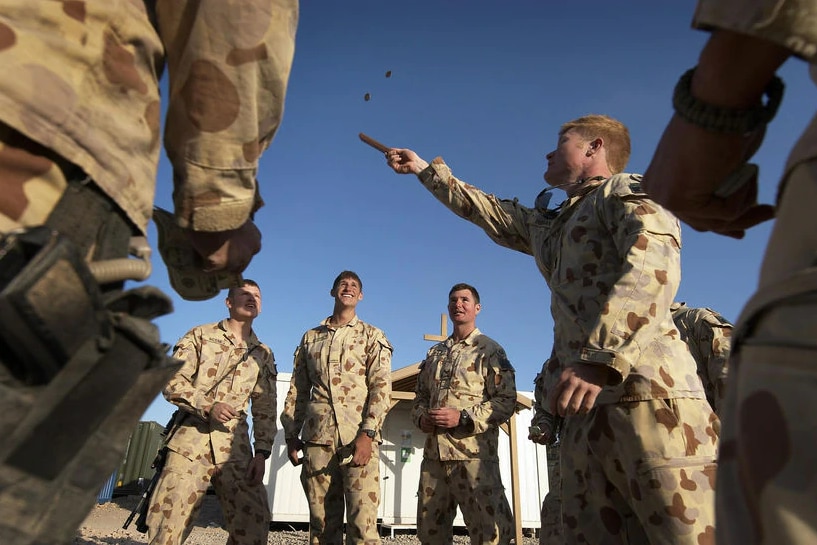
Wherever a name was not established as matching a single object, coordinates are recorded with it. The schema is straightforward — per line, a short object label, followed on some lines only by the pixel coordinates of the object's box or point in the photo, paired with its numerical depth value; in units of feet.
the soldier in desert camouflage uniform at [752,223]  2.30
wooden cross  31.31
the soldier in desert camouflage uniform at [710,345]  17.12
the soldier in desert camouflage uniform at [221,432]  15.51
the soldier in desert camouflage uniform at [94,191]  2.56
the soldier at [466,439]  17.60
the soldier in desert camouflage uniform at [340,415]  17.24
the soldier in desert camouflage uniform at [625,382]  6.28
